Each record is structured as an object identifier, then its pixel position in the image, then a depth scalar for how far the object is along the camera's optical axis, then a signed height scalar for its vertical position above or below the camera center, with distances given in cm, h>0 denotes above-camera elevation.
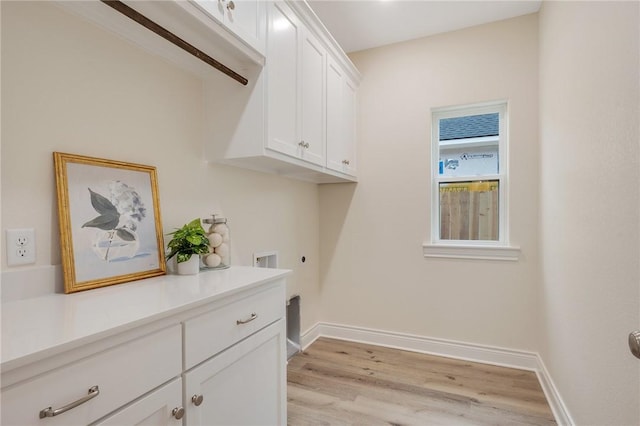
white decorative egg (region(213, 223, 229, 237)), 165 -12
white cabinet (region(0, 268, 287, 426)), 69 -45
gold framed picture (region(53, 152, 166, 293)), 114 -5
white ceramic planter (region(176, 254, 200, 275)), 147 -27
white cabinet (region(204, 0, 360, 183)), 169 +55
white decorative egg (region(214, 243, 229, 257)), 165 -23
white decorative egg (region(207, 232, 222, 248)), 161 -17
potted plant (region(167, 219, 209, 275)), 146 -18
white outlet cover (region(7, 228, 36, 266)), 102 -12
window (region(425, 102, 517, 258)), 265 +17
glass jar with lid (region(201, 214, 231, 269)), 162 -20
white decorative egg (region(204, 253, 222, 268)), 161 -27
